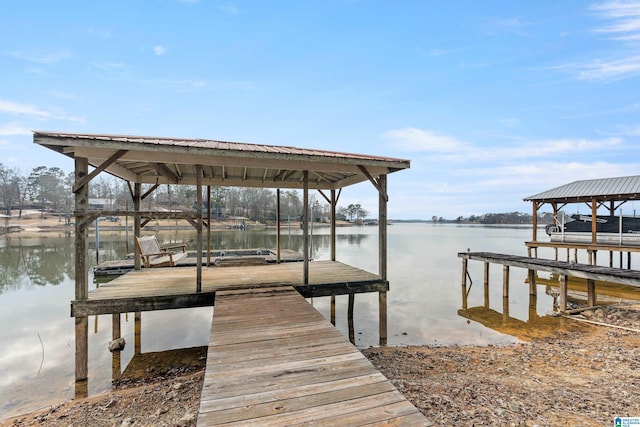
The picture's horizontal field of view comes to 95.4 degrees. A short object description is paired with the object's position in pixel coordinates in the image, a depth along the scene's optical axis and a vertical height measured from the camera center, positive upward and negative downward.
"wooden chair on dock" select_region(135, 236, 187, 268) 6.84 -0.89
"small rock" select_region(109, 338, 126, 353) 5.64 -2.52
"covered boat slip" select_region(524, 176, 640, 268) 11.49 +0.52
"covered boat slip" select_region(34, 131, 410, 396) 4.16 +0.72
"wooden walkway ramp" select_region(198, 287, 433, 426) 1.74 -1.23
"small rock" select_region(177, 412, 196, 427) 2.75 -1.96
